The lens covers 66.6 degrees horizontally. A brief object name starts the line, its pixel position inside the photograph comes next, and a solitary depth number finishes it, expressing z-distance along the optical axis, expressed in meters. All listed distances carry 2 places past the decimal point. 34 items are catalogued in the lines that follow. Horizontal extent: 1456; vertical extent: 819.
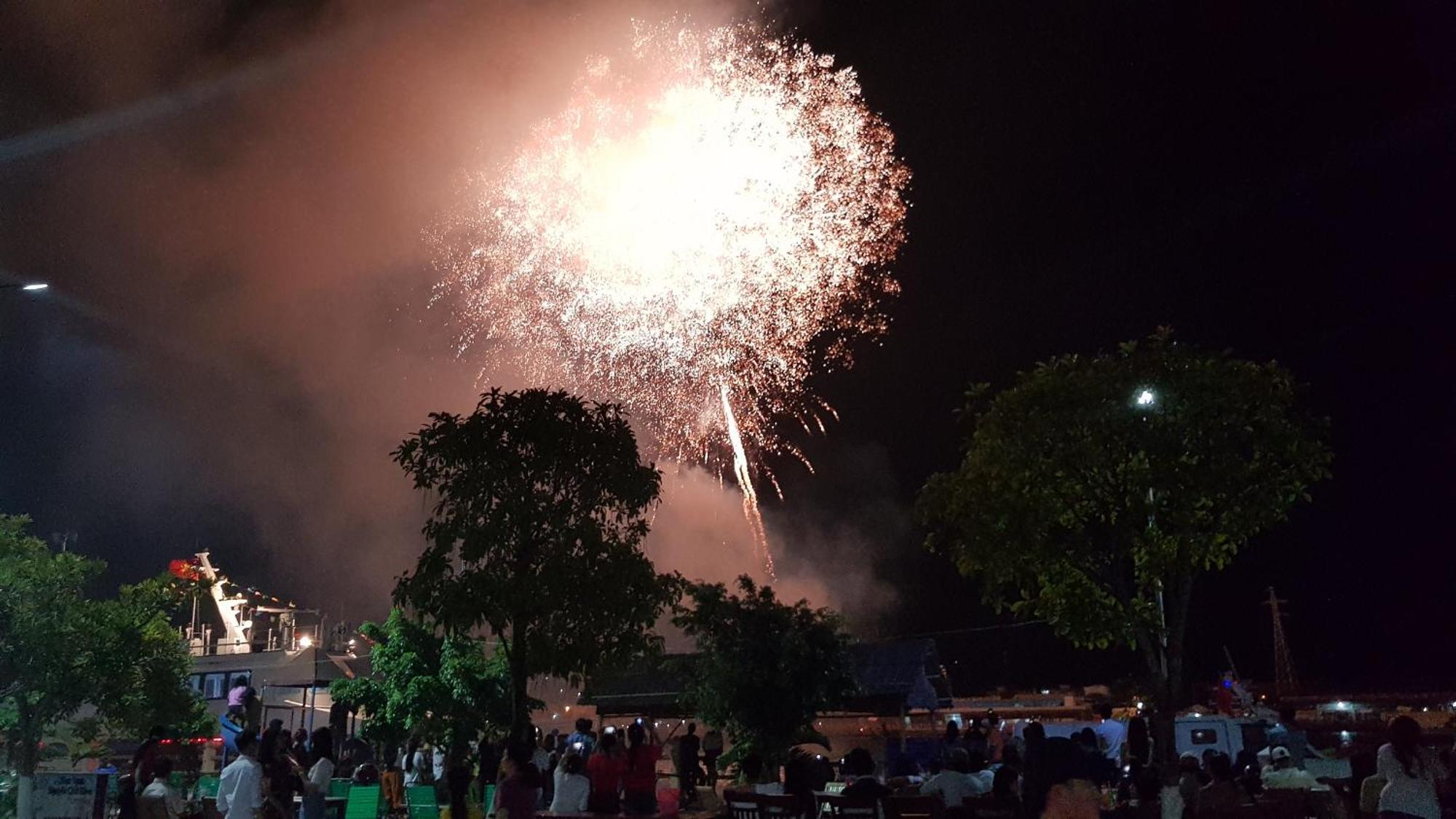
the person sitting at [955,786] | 11.92
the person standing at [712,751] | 21.84
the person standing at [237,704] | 12.81
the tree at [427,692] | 30.44
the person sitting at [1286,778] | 12.86
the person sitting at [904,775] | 13.86
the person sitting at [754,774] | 13.30
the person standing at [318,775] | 12.86
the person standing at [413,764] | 20.72
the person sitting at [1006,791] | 11.05
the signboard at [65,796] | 12.95
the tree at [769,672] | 18.11
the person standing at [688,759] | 18.89
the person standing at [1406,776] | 8.25
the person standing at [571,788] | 11.39
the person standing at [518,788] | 10.16
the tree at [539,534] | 15.56
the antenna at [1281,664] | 49.62
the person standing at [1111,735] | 19.55
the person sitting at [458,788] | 13.79
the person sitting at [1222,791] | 10.55
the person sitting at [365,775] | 16.92
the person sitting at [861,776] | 11.22
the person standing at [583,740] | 19.09
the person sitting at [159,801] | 10.27
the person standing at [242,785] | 8.68
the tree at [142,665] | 31.44
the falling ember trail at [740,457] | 33.66
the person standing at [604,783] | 11.77
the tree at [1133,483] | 15.02
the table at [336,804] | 13.66
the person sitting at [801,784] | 11.99
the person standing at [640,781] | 12.52
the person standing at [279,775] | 9.23
